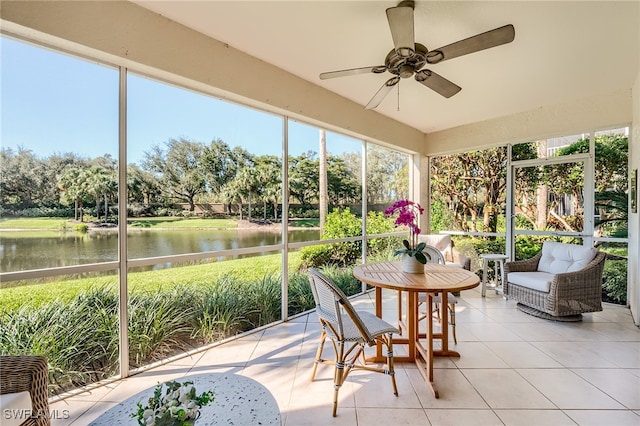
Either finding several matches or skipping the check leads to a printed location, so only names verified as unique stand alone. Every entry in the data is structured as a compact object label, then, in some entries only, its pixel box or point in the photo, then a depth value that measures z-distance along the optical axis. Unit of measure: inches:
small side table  169.4
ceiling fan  70.5
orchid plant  94.1
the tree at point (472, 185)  194.1
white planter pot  95.7
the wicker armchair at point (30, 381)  49.7
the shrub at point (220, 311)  110.1
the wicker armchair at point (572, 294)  126.5
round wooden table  81.0
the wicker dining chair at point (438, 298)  107.3
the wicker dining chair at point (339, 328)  70.7
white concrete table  44.4
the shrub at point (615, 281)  147.6
